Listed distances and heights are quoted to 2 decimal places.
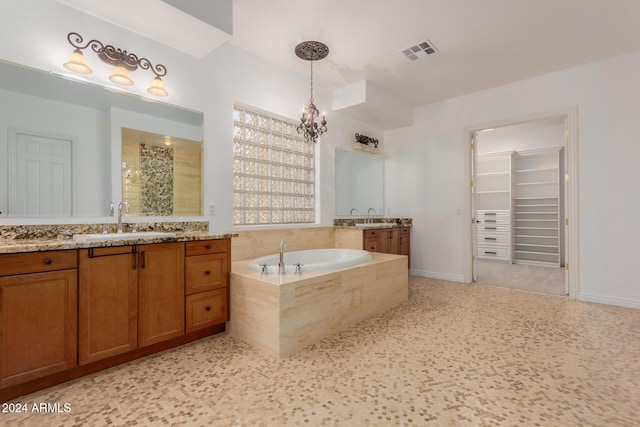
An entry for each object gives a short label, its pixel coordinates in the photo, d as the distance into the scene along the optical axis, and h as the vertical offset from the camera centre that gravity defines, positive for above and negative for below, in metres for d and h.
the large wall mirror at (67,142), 1.95 +0.52
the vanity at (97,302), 1.58 -0.56
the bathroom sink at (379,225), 4.30 -0.16
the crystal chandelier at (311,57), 3.16 +1.77
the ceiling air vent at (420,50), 3.14 +1.78
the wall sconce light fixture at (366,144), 4.73 +1.16
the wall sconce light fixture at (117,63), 2.13 +1.21
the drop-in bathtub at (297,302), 2.17 -0.72
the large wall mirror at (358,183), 4.54 +0.51
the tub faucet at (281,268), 2.48 -0.45
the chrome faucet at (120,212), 2.33 +0.01
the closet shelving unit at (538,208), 5.78 +0.14
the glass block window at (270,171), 3.31 +0.53
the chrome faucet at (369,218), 5.02 -0.06
